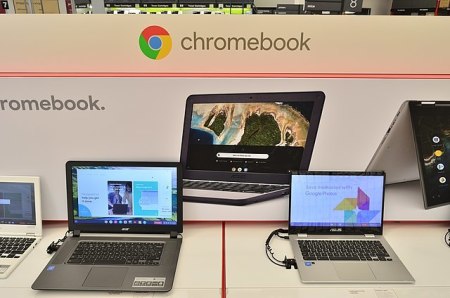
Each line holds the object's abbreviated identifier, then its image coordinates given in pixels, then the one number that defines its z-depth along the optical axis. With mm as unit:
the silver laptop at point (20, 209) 1305
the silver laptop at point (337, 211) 1277
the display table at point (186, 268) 1048
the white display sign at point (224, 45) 1193
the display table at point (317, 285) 1057
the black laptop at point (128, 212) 1239
